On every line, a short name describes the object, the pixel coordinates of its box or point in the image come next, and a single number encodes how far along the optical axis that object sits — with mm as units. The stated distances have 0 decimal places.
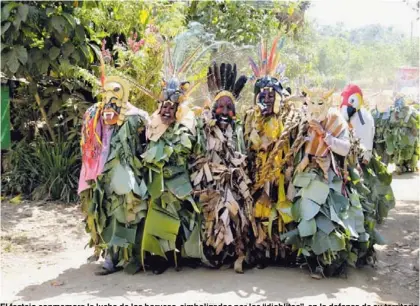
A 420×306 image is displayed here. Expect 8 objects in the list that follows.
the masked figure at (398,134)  10172
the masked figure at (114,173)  4387
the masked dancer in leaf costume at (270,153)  4488
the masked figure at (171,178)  4406
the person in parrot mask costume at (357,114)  5453
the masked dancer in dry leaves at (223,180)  4465
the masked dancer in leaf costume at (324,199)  4301
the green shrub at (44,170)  7297
